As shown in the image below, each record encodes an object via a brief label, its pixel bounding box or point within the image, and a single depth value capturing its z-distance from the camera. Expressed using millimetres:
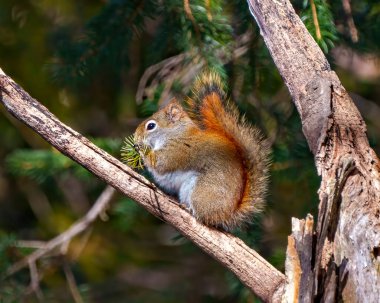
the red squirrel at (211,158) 4344
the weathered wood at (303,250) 4193
